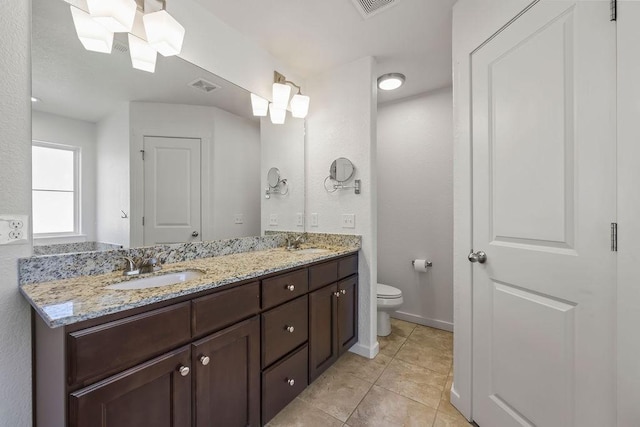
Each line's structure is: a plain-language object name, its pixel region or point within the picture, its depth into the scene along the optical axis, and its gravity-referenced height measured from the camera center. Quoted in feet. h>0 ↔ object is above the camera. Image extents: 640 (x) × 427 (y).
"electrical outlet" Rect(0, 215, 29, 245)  2.99 -0.17
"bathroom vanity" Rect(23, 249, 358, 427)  2.42 -1.73
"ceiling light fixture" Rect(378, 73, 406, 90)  7.51 +3.98
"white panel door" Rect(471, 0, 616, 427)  2.97 -0.08
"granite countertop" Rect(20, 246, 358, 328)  2.41 -0.91
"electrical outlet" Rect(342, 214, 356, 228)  6.87 -0.20
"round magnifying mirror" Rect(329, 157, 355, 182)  6.84 +1.19
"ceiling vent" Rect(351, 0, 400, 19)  4.98 +4.14
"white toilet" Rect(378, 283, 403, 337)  7.39 -2.67
